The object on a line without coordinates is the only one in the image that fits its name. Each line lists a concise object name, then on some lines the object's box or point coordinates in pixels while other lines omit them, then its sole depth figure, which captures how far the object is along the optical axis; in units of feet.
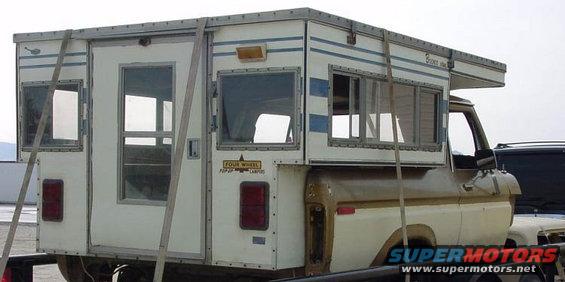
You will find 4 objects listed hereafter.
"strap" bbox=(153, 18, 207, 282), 15.60
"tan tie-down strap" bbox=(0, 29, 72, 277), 17.03
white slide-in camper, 16.03
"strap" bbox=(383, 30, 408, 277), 17.56
